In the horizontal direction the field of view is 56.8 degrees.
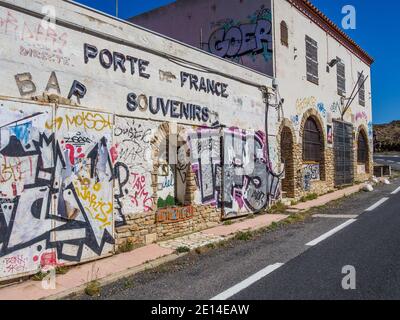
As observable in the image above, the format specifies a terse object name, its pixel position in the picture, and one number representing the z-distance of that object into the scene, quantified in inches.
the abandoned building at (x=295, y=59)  512.1
